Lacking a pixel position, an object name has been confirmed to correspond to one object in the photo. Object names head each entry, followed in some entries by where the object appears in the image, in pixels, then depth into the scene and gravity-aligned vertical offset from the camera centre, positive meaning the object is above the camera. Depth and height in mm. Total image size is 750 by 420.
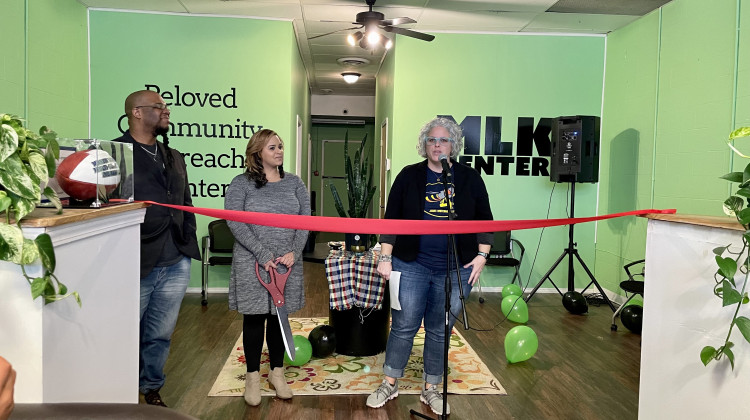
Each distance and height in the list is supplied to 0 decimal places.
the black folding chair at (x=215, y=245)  5863 -746
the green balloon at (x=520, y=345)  4105 -1111
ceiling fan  5633 +1294
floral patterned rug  3547 -1231
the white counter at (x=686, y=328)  2002 -515
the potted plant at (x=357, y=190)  4387 -147
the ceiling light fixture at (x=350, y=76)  10125 +1502
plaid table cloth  3893 -693
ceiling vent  9117 +1582
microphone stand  2698 -517
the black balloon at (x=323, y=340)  4027 -1094
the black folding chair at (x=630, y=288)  4691 -831
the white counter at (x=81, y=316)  1458 -409
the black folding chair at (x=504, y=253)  6121 -802
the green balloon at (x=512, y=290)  5910 -1099
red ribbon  2574 -220
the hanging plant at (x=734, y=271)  1895 -278
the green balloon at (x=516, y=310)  5293 -1143
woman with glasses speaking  3055 -331
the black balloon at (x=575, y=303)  5723 -1159
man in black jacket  2832 -322
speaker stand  5664 -873
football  1940 -38
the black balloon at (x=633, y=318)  4859 -1087
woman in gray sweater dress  3094 -357
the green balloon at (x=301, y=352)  3850 -1120
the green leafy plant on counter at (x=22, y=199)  1388 -85
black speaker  5977 +259
